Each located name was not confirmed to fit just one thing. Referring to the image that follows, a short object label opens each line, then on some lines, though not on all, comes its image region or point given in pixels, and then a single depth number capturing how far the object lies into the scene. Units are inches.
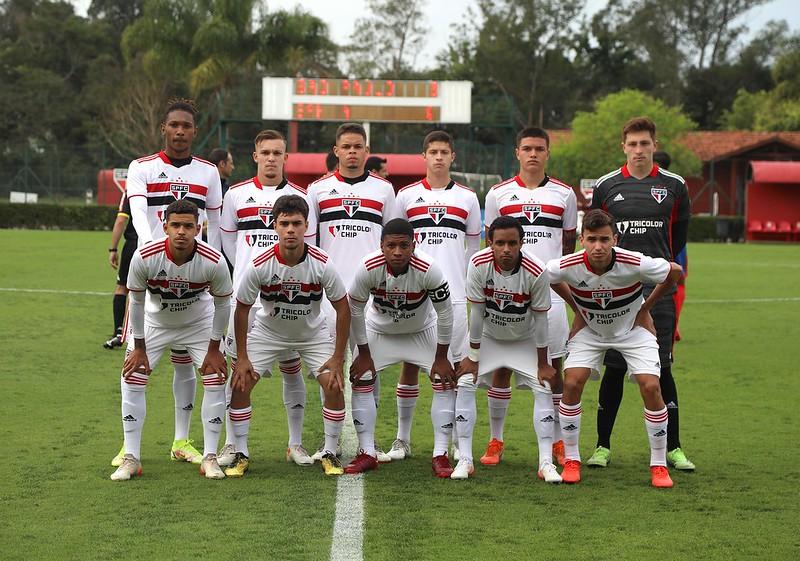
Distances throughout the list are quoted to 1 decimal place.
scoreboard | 1568.7
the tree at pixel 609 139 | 1846.7
